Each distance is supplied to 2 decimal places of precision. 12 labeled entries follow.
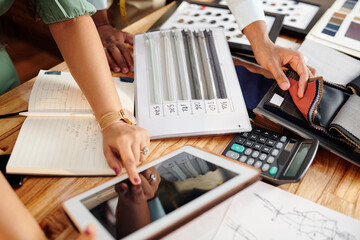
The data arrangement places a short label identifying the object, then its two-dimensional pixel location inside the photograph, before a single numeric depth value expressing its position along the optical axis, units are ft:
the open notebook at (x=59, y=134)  1.68
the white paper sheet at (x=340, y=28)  2.78
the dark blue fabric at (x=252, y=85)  2.15
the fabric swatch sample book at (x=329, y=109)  1.79
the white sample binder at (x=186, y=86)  1.98
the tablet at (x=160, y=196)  1.32
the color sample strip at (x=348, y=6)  3.23
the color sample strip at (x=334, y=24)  2.92
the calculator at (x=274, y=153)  1.66
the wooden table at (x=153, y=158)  1.55
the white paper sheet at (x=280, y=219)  1.51
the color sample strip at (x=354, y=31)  2.88
